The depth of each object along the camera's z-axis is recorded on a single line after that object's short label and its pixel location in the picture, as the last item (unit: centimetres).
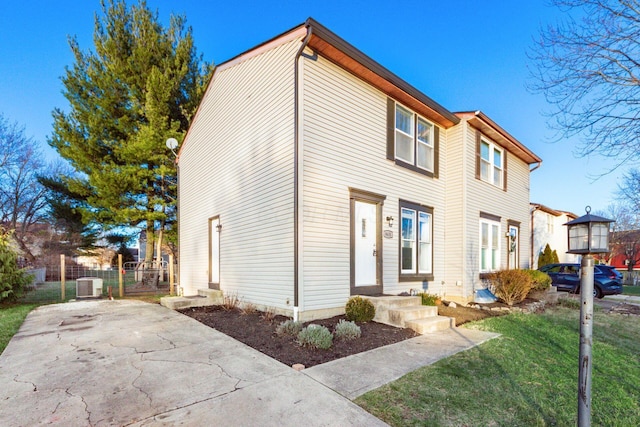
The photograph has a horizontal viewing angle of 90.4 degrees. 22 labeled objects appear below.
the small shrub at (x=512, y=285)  858
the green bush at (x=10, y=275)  833
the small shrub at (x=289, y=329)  525
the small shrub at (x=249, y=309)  723
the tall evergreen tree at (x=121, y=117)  1491
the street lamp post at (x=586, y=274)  235
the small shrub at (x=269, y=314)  637
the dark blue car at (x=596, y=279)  1266
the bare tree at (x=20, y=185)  2142
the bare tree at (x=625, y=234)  2822
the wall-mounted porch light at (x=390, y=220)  773
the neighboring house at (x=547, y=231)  1934
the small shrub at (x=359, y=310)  611
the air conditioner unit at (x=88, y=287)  1019
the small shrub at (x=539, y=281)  962
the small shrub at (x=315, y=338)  463
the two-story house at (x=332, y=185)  630
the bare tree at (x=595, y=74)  530
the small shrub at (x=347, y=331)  511
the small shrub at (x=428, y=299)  718
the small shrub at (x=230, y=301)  806
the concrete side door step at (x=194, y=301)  826
